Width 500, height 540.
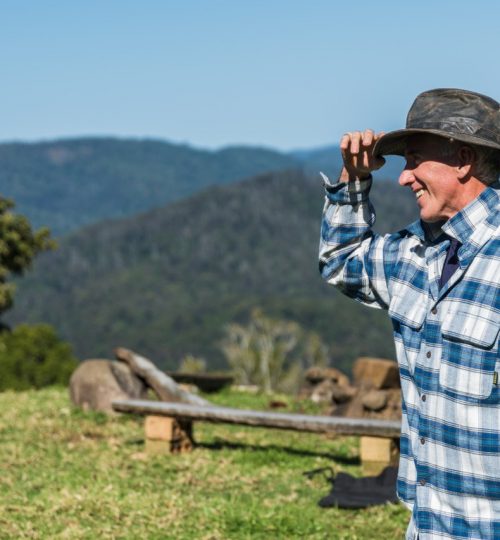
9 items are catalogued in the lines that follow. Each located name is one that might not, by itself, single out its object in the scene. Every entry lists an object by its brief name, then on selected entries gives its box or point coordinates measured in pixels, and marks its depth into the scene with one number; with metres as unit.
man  2.90
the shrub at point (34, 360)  16.50
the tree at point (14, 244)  24.67
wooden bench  8.55
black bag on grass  7.47
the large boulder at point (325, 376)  14.69
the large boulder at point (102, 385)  12.18
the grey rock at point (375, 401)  11.34
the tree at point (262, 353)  45.03
